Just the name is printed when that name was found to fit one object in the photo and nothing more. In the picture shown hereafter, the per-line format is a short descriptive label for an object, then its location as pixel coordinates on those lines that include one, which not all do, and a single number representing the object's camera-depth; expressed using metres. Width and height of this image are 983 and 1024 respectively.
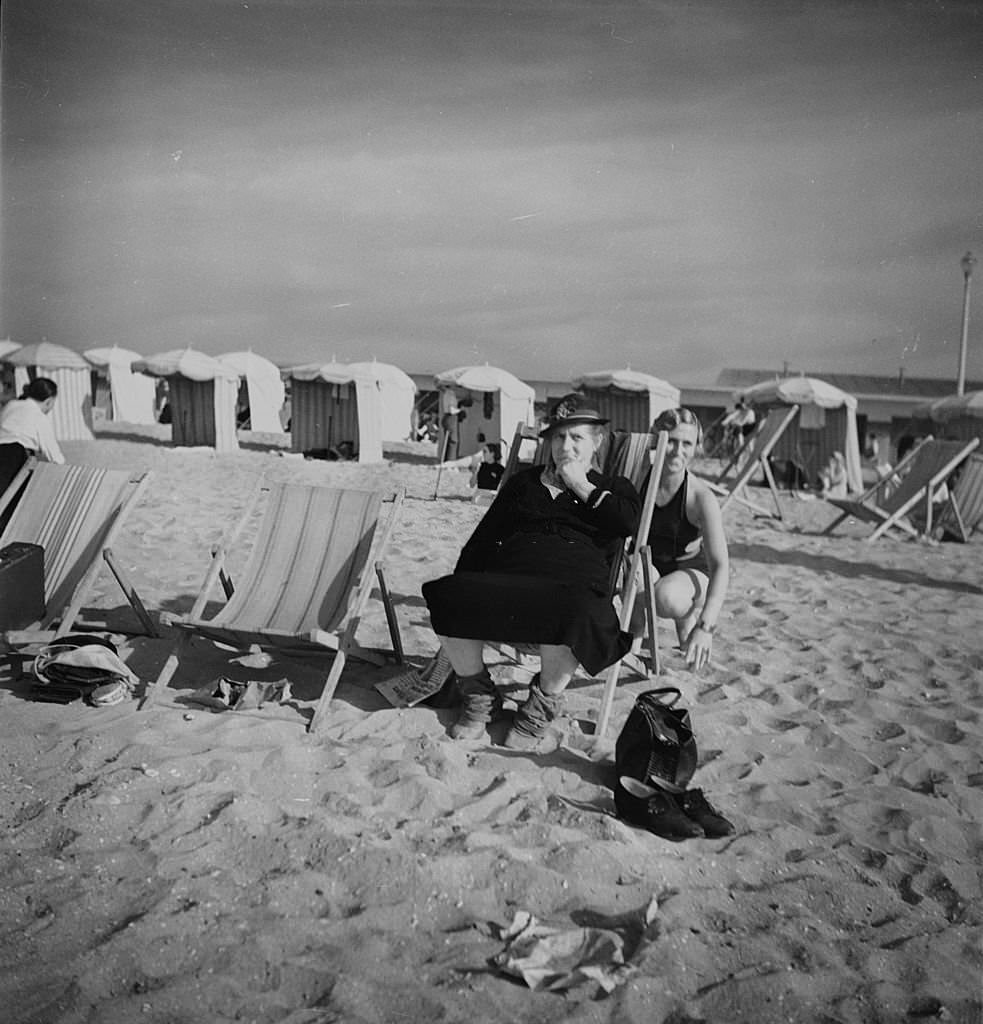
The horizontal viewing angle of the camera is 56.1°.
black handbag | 2.63
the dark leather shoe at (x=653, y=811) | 2.45
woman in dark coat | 2.88
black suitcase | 3.50
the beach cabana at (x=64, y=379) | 15.68
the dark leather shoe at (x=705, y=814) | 2.47
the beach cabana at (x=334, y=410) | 15.14
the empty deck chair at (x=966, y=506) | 7.94
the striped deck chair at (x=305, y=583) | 3.18
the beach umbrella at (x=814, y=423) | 14.44
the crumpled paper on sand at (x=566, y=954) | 1.86
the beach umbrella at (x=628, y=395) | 14.52
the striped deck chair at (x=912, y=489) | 7.66
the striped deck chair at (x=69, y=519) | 3.73
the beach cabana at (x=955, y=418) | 14.13
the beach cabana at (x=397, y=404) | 16.79
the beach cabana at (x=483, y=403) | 14.72
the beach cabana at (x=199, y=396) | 15.48
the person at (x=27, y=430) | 4.13
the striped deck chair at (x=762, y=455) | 8.58
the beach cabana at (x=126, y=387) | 19.23
